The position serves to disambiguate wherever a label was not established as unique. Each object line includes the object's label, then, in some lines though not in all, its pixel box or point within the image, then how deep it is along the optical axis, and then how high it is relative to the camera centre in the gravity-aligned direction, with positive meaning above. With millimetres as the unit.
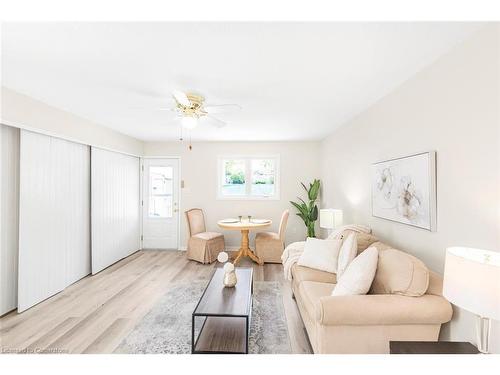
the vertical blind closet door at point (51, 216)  2643 -339
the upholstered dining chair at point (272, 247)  4297 -1015
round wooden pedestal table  4137 -755
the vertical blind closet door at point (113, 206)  3783 -311
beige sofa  1524 -811
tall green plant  4734 -398
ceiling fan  2274 +833
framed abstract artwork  1854 +0
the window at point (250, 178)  5152 +241
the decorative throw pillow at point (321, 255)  2510 -698
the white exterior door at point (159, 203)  5230 -365
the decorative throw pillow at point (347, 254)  2182 -585
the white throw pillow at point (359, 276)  1725 -631
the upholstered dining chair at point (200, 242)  4312 -956
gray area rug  2016 -1309
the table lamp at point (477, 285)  1036 -426
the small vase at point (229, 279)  2363 -881
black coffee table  1830 -1176
